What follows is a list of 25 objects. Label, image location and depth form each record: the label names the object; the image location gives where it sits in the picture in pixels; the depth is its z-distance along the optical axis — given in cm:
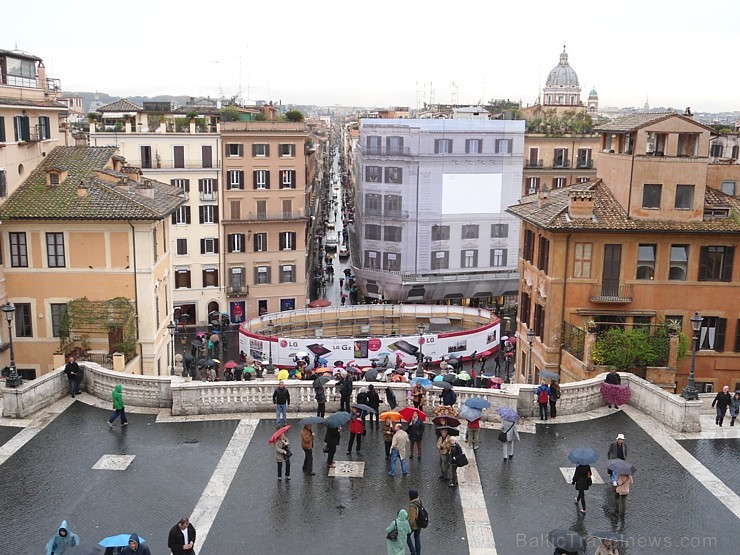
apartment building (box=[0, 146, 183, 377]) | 3612
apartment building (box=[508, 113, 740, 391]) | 3431
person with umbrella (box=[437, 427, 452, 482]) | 2186
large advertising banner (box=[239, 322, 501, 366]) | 4934
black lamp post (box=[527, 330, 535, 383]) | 3768
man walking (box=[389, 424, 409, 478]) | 2208
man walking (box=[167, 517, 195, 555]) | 1706
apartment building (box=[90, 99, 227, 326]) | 6303
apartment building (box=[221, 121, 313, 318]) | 6512
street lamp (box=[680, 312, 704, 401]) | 2634
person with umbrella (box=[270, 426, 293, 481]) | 2197
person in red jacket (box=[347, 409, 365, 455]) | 2369
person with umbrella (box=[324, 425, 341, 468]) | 2261
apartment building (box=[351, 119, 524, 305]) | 6969
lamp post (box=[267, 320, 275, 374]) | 4147
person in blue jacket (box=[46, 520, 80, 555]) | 1686
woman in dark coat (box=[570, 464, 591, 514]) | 2033
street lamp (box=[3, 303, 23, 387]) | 2716
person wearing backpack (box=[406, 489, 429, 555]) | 1795
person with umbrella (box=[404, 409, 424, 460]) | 2322
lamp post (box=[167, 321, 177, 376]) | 4309
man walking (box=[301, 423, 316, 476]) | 2222
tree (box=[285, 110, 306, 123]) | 7031
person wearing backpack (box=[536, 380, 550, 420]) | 2627
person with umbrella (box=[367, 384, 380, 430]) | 2540
